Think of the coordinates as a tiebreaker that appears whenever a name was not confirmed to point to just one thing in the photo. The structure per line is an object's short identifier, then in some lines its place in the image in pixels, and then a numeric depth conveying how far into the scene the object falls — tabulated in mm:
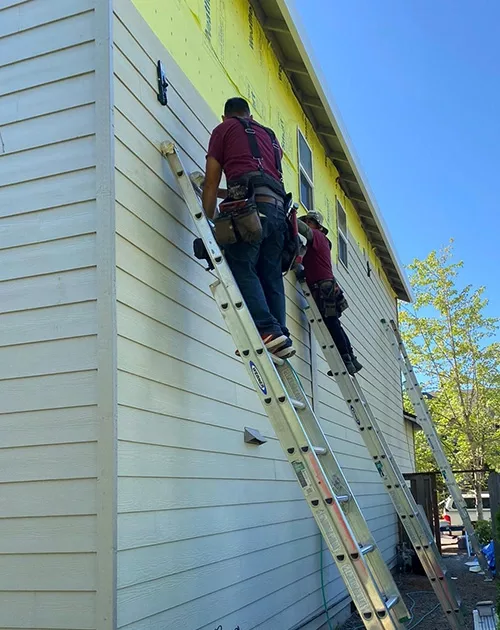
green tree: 20609
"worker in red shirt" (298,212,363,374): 6328
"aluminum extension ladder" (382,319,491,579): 8992
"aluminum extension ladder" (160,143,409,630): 3000
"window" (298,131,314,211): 7430
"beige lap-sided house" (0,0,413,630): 3043
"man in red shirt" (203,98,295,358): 3766
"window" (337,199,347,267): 9162
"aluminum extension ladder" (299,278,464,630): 5340
